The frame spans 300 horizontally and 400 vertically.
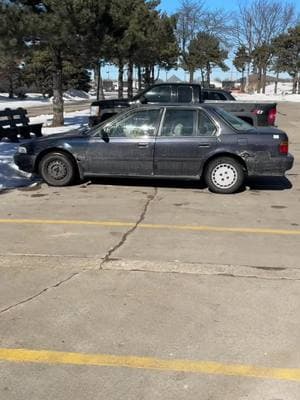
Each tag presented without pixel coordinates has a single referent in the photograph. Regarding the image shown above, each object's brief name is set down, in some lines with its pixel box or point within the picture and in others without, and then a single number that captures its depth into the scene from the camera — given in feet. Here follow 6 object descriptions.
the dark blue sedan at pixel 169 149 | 32.37
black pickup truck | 55.69
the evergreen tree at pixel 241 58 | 272.72
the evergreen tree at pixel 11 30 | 60.64
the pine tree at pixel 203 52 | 210.38
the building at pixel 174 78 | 290.76
